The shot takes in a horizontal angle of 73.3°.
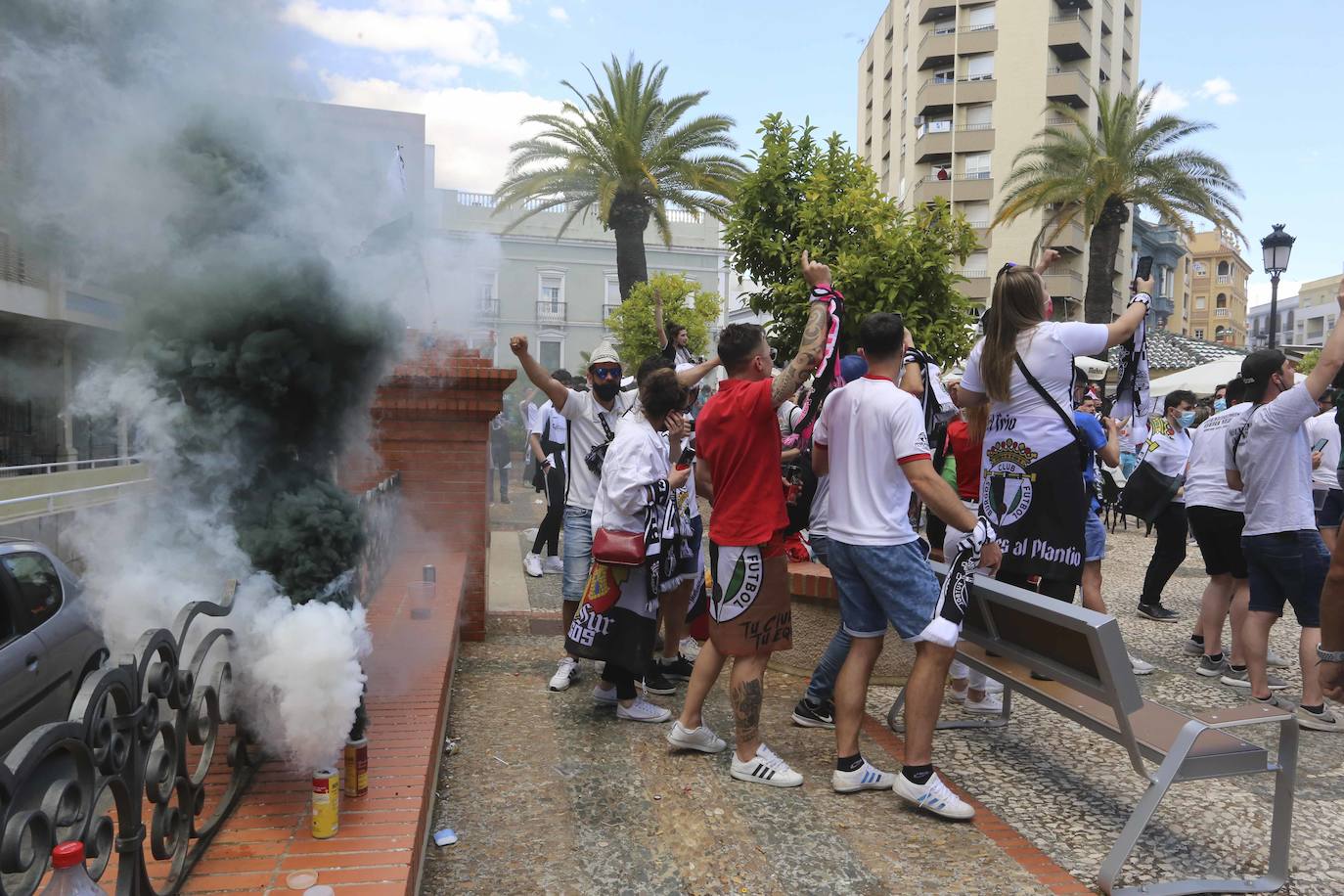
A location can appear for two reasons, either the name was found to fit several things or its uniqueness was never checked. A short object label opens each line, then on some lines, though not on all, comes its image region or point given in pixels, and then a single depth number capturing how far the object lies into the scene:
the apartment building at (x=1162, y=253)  57.19
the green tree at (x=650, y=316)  19.77
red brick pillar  5.58
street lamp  13.91
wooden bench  3.02
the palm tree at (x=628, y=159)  19.11
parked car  3.99
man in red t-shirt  3.84
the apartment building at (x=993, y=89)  44.66
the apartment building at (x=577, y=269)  26.46
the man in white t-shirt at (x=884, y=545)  3.59
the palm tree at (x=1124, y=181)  23.28
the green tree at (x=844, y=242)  8.58
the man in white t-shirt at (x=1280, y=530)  4.85
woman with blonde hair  3.91
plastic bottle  1.70
